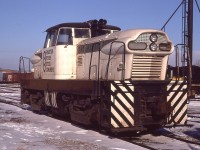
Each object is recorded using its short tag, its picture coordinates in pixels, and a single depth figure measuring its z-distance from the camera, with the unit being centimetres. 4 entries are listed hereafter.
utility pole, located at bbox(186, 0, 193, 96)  2014
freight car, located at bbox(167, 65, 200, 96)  2473
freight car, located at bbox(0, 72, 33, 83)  5322
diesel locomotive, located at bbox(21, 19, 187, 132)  839
